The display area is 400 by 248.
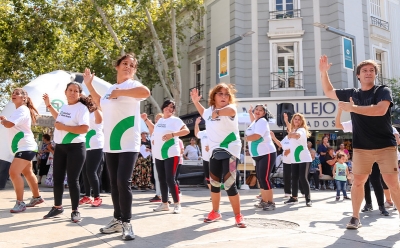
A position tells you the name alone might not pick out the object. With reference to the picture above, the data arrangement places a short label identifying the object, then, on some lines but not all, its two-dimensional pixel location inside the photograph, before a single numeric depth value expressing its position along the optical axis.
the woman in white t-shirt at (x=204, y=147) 8.20
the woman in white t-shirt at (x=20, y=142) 6.00
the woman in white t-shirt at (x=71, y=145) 5.19
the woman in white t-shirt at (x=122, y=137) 4.30
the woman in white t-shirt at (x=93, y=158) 6.97
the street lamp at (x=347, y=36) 14.55
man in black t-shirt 4.72
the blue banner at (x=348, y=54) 15.77
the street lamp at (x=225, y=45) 15.71
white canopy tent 10.27
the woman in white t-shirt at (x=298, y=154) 7.90
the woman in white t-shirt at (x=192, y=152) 13.80
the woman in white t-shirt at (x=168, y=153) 6.40
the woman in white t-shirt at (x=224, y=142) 4.98
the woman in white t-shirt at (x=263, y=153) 6.93
